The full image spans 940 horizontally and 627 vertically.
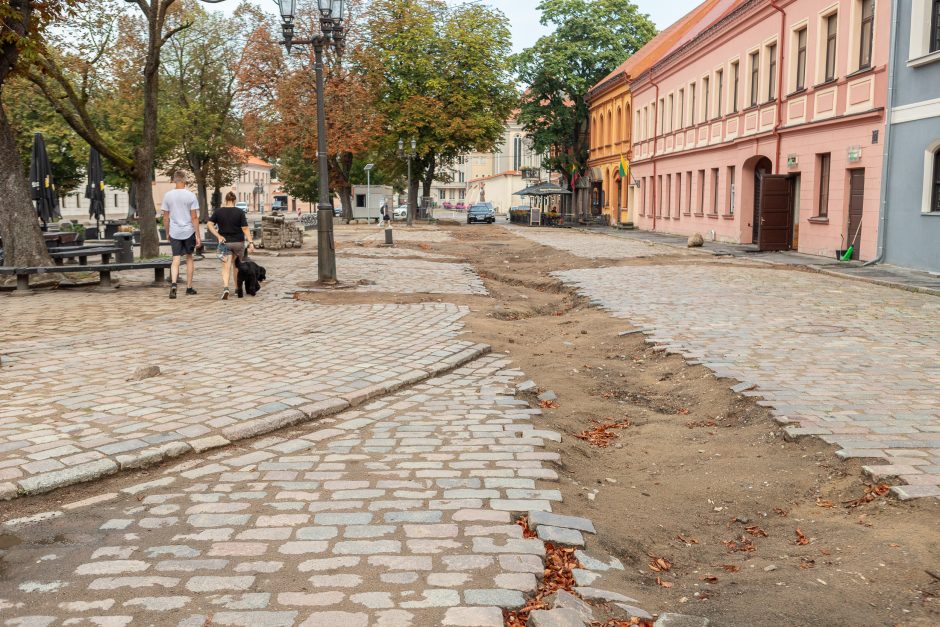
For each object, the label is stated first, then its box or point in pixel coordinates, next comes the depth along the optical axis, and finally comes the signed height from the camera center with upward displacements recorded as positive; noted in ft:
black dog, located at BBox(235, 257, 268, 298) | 44.09 -3.89
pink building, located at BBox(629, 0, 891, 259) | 70.44 +7.28
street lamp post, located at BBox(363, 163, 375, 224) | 196.67 -0.69
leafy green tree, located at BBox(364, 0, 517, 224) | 177.58 +25.24
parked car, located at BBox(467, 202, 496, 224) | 202.69 -3.56
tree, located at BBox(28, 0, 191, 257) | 57.62 +10.73
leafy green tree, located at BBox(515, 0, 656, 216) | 191.52 +30.08
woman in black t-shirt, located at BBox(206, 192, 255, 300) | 43.47 -1.50
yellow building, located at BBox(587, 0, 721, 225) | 160.97 +14.80
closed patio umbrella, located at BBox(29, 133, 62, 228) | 67.36 +1.55
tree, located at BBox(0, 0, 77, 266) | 46.70 -0.07
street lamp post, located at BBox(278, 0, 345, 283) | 47.57 +4.79
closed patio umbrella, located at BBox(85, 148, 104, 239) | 82.64 +1.43
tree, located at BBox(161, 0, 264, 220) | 118.21 +16.54
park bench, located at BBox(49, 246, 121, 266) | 51.49 -3.00
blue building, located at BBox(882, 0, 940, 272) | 59.67 +3.59
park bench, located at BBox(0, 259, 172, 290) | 44.16 -3.46
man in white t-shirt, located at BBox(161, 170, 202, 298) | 43.68 -1.15
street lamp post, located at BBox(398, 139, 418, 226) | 175.63 +8.92
